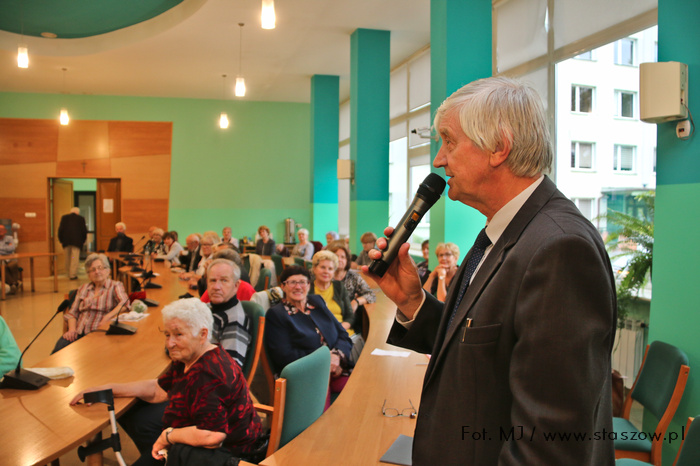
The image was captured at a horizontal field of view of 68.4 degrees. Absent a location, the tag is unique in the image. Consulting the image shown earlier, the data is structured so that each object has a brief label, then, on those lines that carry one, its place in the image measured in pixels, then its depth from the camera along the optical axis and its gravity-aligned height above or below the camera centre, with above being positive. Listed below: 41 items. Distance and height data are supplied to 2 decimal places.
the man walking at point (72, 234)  11.74 -0.31
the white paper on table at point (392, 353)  3.11 -0.80
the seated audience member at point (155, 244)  9.41 -0.43
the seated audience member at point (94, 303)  4.36 -0.71
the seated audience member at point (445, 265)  5.10 -0.41
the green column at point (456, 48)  5.41 +1.86
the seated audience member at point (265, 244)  10.95 -0.47
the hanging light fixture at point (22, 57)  5.91 +1.88
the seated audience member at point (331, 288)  4.52 -0.59
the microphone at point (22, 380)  2.57 -0.81
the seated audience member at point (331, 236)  10.12 -0.27
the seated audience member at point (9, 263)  9.74 -0.81
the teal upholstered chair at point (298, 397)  2.18 -0.77
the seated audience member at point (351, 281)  5.14 -0.60
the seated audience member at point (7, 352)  2.81 -0.74
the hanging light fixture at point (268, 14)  4.29 +1.75
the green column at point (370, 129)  8.07 +1.50
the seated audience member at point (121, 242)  11.19 -0.46
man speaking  0.83 -0.15
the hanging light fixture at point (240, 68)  7.24 +3.00
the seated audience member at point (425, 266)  5.73 -0.51
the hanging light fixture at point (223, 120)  10.11 +2.00
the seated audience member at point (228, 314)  3.25 -0.61
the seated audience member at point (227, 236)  9.67 -0.27
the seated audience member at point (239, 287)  4.46 -0.58
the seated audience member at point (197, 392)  2.21 -0.79
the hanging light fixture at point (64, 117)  9.88 +2.00
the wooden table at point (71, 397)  1.98 -0.85
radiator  4.38 -1.08
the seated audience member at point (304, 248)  9.52 -0.48
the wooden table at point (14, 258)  9.18 -0.80
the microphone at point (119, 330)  3.75 -0.79
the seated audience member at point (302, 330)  3.46 -0.74
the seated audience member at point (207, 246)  7.05 -0.34
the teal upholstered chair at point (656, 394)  2.53 -0.91
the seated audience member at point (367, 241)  7.09 -0.25
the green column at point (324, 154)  11.02 +1.51
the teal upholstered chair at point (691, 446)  1.73 -0.75
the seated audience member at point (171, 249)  8.93 -0.50
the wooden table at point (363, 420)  1.83 -0.82
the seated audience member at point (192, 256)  7.52 -0.53
